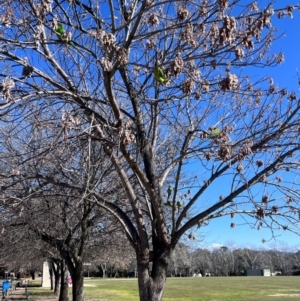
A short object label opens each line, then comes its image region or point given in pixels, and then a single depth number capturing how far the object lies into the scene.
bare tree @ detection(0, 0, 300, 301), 3.88
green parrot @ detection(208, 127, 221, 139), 4.40
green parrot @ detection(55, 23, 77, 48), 3.86
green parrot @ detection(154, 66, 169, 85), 3.80
